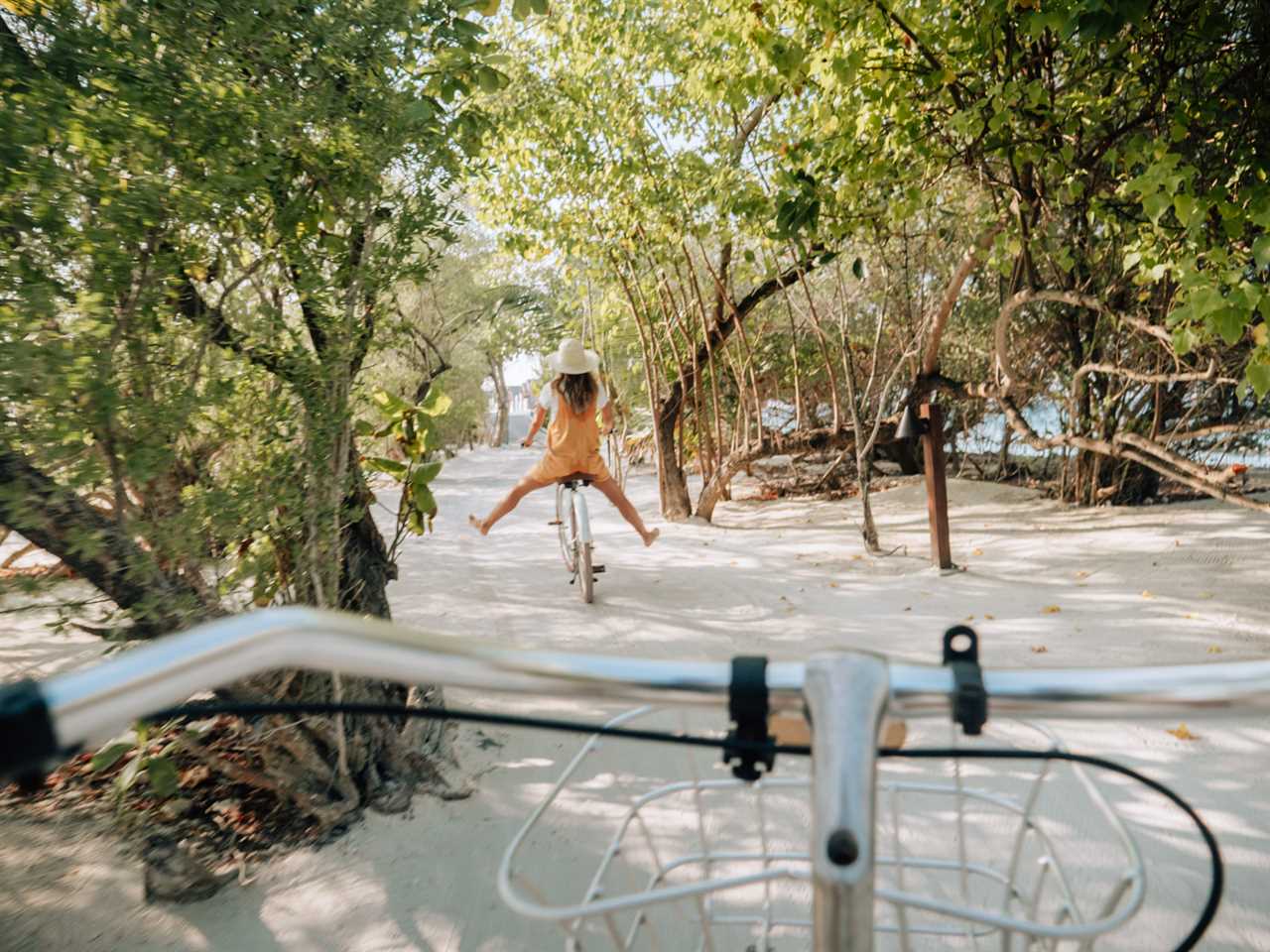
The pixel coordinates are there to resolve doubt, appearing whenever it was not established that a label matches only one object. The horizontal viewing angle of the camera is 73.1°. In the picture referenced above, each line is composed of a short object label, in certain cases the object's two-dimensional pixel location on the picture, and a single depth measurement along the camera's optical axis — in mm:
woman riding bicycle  6852
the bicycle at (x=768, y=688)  727
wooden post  7102
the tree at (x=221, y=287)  2473
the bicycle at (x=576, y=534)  6492
